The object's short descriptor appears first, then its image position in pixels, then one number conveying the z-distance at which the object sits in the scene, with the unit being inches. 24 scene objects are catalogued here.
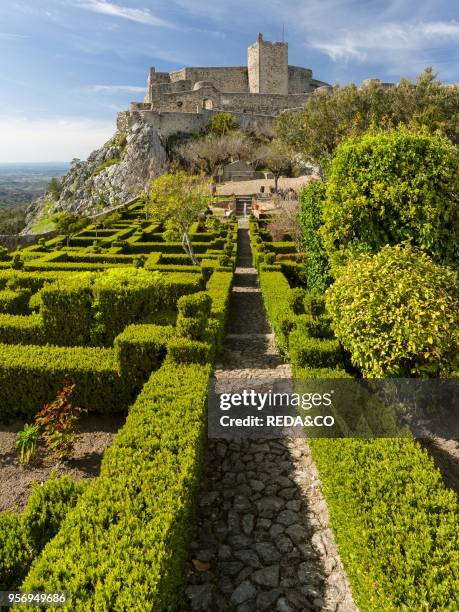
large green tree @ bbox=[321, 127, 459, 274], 341.4
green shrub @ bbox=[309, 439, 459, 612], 123.2
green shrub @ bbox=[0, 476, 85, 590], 142.4
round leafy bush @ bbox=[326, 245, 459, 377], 241.6
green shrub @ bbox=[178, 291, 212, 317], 315.9
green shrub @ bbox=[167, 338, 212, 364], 284.2
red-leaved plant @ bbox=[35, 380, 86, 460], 240.2
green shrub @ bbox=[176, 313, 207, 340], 305.4
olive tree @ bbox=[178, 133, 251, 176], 2273.6
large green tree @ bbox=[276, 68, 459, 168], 1186.0
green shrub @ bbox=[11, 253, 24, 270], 668.1
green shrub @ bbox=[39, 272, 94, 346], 400.8
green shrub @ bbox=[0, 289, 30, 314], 454.6
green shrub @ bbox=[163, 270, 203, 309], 490.3
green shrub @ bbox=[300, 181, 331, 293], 499.5
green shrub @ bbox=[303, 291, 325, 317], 360.4
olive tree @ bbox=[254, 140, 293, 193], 1444.4
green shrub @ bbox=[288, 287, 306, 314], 408.2
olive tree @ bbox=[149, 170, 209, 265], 707.4
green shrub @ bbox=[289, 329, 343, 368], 292.2
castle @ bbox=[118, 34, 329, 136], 2564.0
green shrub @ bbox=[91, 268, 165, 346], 401.4
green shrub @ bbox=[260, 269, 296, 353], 375.9
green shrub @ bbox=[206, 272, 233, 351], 404.3
